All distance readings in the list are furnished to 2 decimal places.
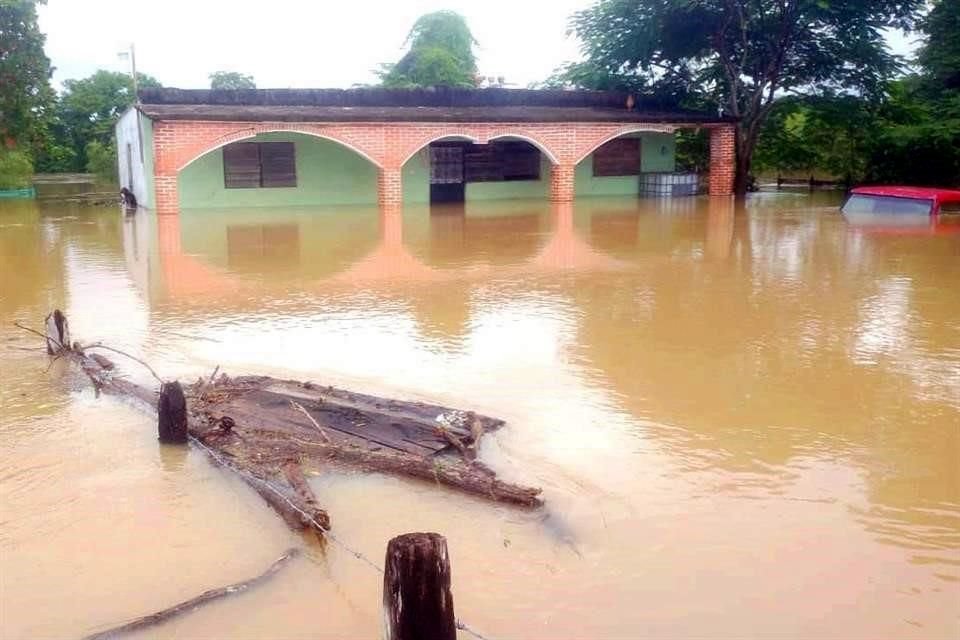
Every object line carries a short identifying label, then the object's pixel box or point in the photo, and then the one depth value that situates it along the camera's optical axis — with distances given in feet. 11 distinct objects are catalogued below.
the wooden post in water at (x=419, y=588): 8.15
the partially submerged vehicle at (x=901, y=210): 51.34
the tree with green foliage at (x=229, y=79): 158.05
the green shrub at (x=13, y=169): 86.84
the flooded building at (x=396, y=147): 58.08
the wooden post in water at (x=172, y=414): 15.56
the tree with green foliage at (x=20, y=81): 78.43
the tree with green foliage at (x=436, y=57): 122.62
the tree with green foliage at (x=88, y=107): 143.74
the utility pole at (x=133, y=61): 89.36
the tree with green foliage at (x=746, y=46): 69.92
